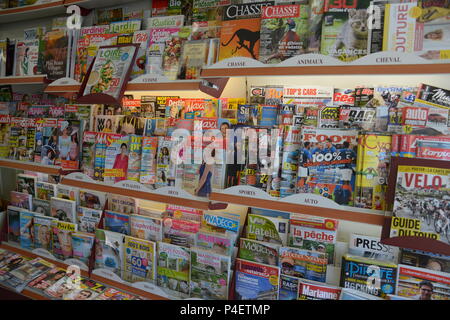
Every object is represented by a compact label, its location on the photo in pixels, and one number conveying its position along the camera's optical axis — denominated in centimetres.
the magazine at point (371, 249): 161
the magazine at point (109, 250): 215
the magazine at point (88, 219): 231
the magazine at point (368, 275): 152
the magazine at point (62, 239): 236
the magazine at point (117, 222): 220
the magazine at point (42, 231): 249
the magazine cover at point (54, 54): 239
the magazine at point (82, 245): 227
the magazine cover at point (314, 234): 171
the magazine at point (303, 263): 167
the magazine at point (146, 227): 206
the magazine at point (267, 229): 182
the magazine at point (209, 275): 180
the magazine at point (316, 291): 159
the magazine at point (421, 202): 130
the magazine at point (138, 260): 202
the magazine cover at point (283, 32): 160
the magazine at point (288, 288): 171
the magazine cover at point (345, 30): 146
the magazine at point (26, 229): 259
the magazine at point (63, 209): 241
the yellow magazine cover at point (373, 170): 143
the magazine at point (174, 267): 193
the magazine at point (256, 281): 172
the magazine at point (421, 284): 144
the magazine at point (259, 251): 176
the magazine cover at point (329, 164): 150
